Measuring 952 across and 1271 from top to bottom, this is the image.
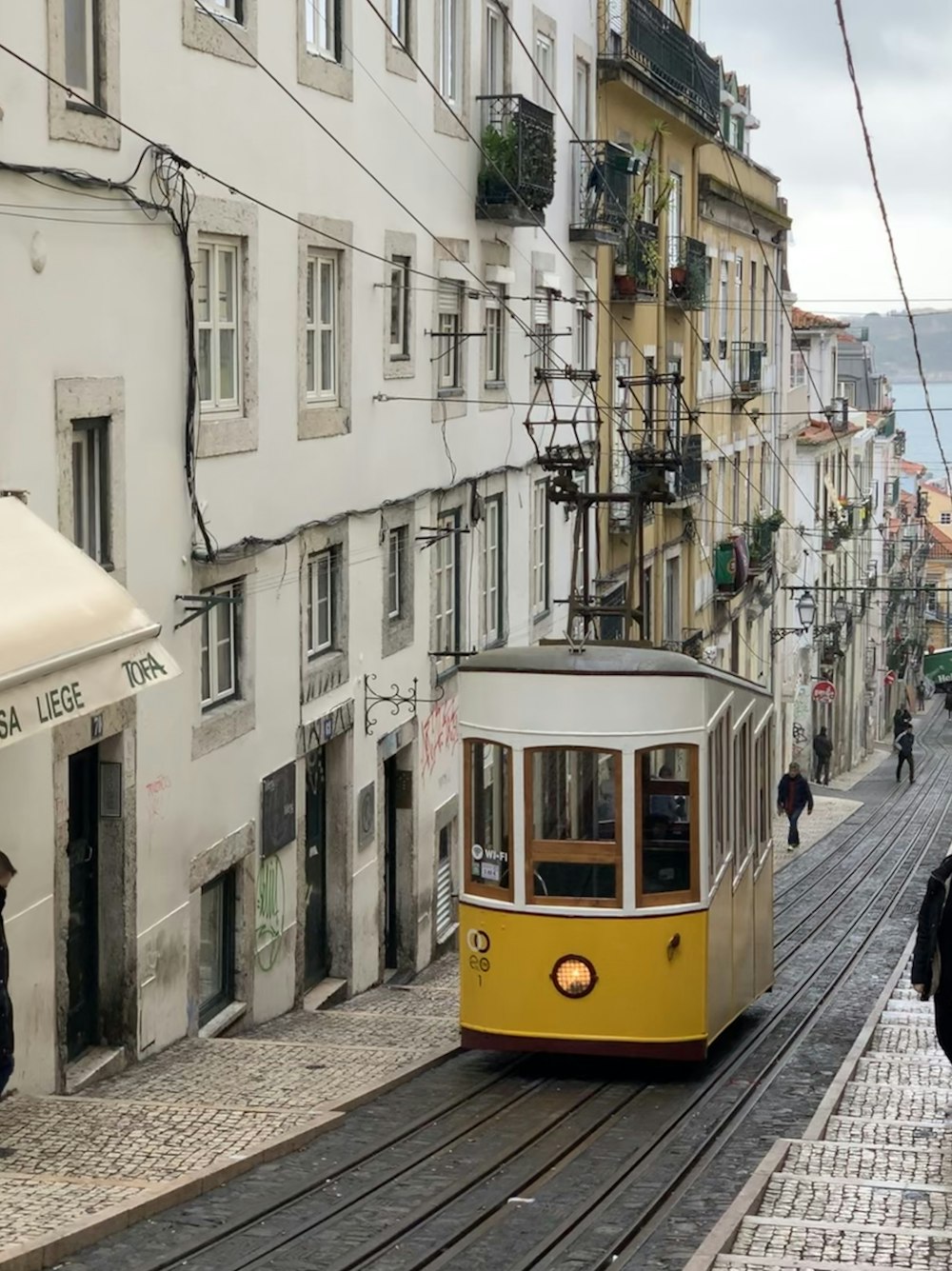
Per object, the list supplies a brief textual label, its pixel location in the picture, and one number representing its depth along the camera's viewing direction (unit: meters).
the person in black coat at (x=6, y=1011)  8.80
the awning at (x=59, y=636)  8.81
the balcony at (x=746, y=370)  37.88
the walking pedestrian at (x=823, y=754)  46.78
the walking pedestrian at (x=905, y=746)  48.09
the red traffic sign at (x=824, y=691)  46.19
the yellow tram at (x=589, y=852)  11.58
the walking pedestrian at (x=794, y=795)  32.06
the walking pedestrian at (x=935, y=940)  9.20
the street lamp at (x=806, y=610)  43.84
